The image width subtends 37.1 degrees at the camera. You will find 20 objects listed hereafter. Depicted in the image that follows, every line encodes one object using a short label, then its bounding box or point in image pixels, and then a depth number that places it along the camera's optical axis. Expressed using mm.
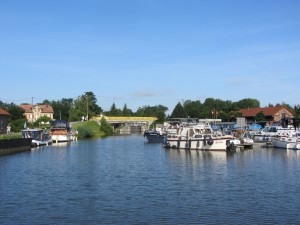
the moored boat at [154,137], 96750
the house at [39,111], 185125
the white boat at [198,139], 63719
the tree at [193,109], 171625
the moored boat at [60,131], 93750
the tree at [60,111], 194188
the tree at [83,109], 158875
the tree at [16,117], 112300
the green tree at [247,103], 186250
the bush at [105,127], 151000
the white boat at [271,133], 74812
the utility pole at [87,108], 157638
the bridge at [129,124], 167500
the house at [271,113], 134750
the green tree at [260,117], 135625
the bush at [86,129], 123562
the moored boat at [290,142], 65581
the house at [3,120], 93188
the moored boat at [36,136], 79125
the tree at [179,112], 171000
